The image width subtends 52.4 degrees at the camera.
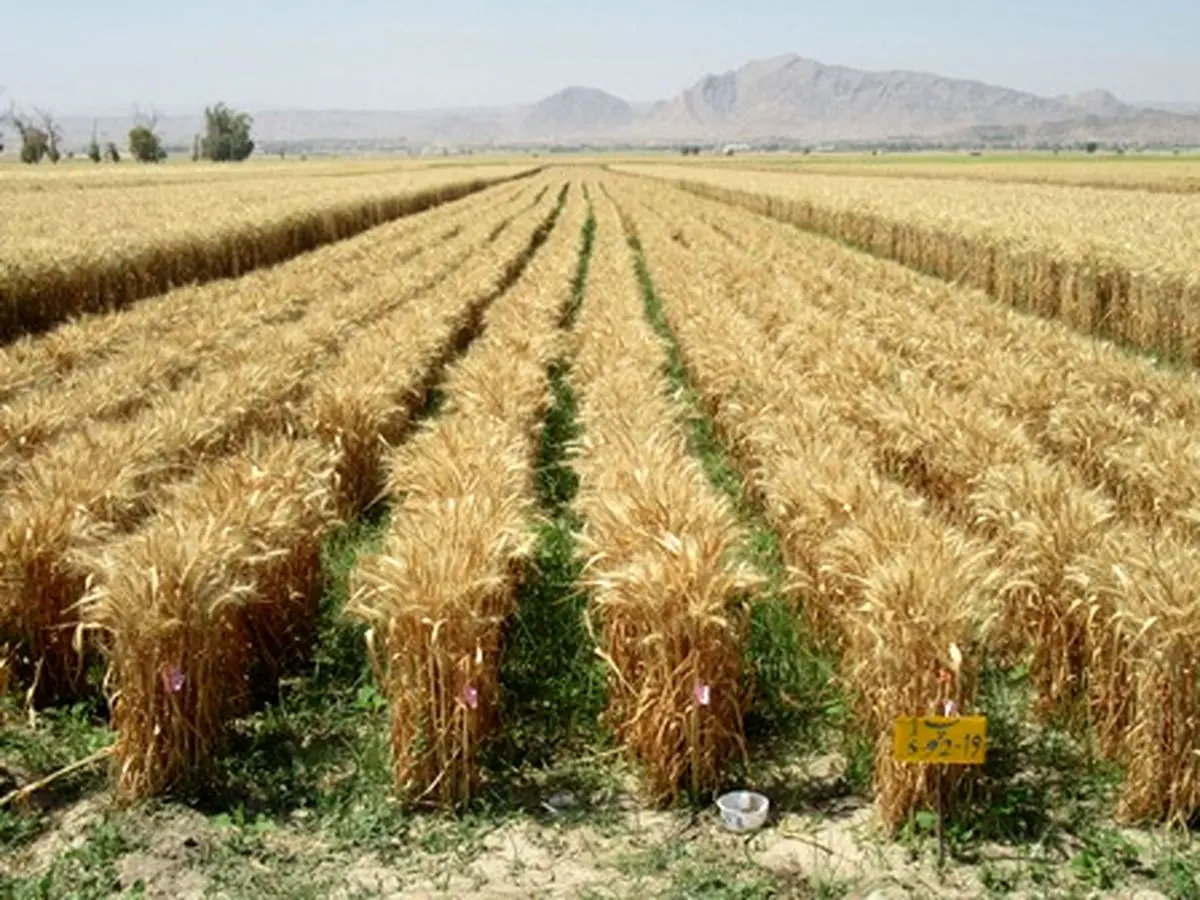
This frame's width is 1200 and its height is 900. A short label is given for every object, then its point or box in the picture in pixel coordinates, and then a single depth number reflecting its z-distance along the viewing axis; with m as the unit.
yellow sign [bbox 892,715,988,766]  5.02
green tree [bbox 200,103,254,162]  158.75
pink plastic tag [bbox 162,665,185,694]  5.62
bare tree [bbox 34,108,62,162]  142.12
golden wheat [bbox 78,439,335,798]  5.67
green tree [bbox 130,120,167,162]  141.00
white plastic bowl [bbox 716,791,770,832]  5.47
